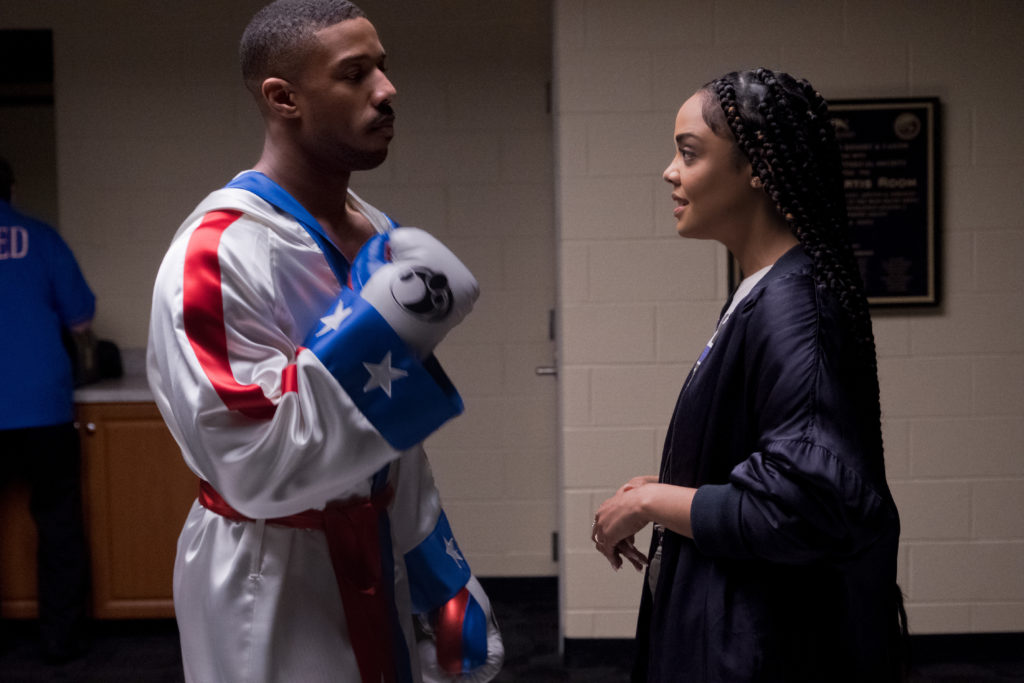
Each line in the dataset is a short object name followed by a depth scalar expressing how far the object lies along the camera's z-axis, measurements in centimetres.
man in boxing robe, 106
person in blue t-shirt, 312
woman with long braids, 109
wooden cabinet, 330
